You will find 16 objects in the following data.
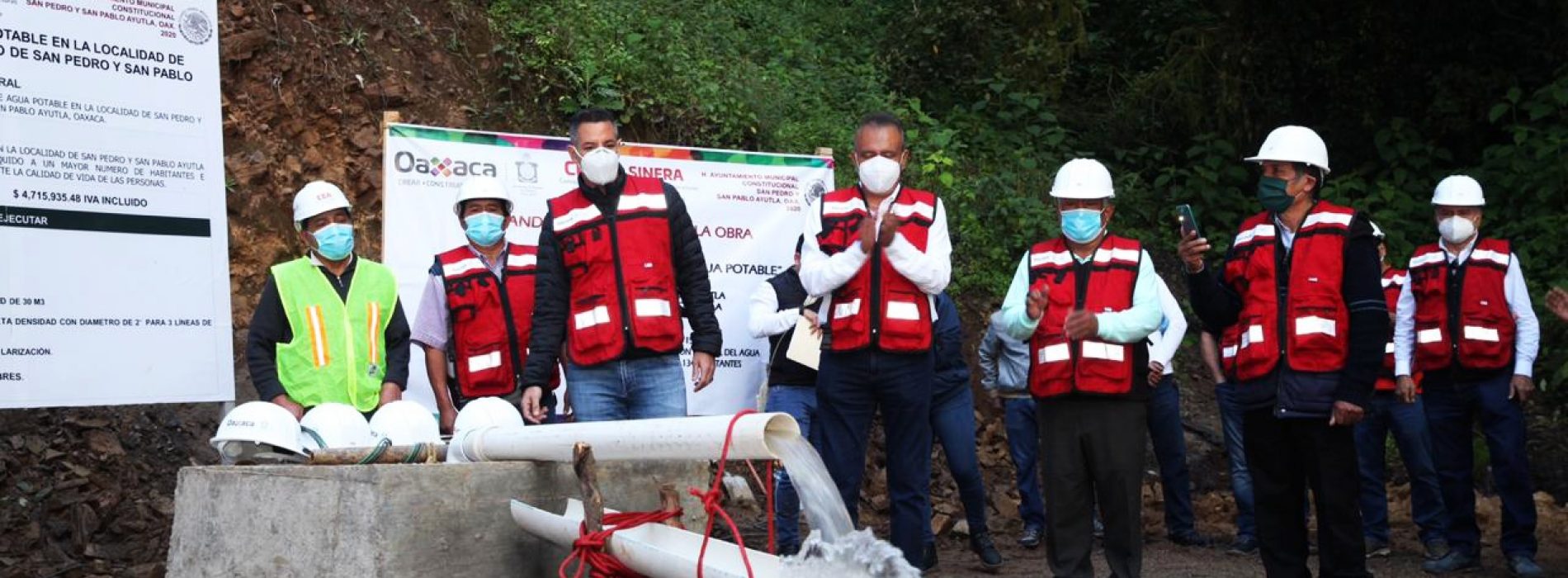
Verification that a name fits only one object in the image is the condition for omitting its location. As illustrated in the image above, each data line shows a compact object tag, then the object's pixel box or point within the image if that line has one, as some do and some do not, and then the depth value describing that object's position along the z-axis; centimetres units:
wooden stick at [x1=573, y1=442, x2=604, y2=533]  404
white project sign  694
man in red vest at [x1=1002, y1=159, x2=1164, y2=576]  714
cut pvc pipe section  350
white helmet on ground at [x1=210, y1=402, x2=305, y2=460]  501
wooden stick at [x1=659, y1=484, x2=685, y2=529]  409
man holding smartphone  685
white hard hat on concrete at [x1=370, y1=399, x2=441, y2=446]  530
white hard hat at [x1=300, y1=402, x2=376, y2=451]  521
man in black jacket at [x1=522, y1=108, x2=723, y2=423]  714
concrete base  444
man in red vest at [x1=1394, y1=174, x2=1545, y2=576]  942
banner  878
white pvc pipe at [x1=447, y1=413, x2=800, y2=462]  346
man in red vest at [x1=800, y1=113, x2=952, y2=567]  701
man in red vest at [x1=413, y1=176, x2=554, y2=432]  789
